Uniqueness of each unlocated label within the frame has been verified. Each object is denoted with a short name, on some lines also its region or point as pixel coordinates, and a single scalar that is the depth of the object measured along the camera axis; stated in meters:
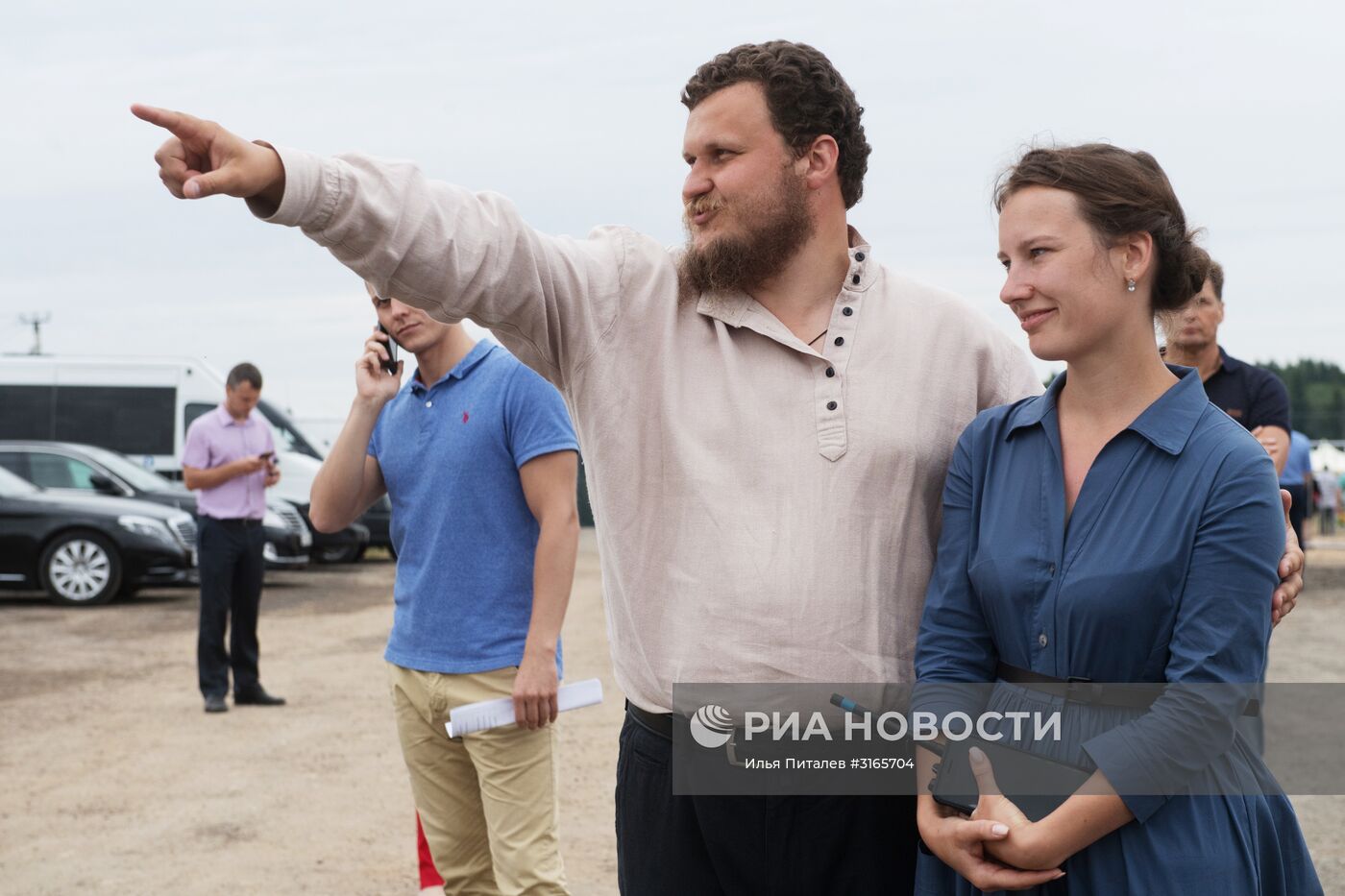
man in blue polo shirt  3.94
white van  19.22
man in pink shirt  8.98
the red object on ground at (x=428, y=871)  4.75
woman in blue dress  2.31
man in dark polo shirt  5.49
